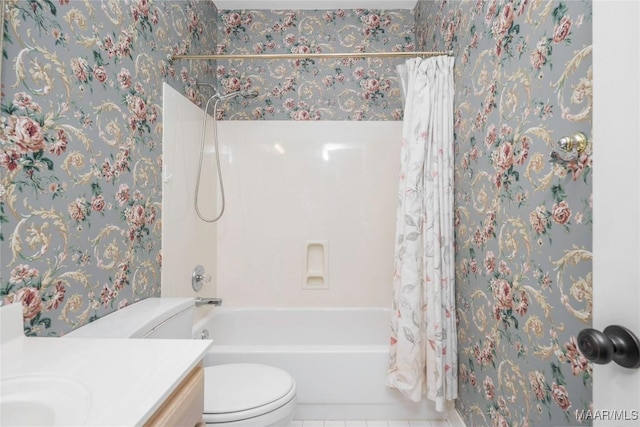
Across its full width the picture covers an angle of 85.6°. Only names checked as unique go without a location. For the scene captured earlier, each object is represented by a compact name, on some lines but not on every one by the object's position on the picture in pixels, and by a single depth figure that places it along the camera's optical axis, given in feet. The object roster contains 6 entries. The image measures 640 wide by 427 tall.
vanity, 1.84
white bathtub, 5.75
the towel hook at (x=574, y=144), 2.78
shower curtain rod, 5.85
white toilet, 3.78
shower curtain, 5.45
